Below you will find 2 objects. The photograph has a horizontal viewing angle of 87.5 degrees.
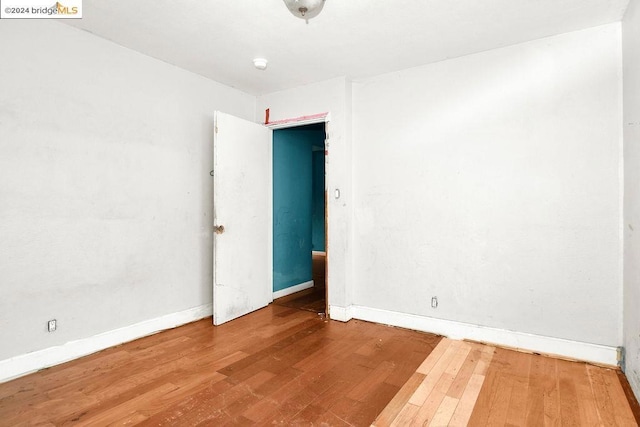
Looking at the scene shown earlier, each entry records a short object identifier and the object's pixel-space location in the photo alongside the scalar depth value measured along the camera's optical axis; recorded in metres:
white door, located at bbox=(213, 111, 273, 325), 3.52
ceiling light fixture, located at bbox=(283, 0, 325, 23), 2.11
